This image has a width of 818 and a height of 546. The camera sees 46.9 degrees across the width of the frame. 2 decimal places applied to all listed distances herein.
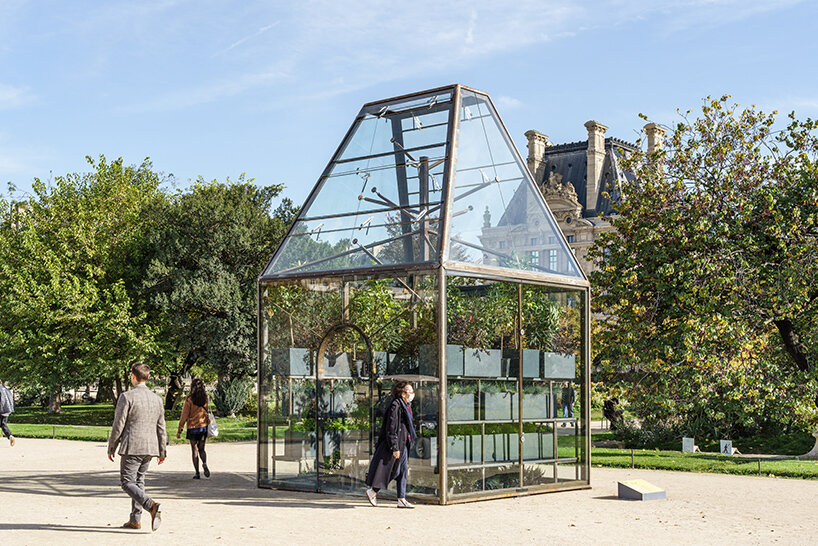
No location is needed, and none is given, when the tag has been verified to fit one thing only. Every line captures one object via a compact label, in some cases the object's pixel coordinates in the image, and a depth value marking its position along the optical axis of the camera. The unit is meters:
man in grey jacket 11.12
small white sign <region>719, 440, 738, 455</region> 23.83
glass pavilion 13.95
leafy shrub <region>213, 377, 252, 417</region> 42.12
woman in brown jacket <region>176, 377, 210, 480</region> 17.17
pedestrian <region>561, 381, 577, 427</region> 15.65
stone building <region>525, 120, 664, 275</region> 77.00
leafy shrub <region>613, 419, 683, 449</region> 28.06
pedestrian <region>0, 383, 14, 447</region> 25.35
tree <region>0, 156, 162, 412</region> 41.25
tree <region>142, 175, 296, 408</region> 40.81
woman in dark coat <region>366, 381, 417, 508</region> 13.14
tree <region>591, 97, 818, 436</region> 22.16
